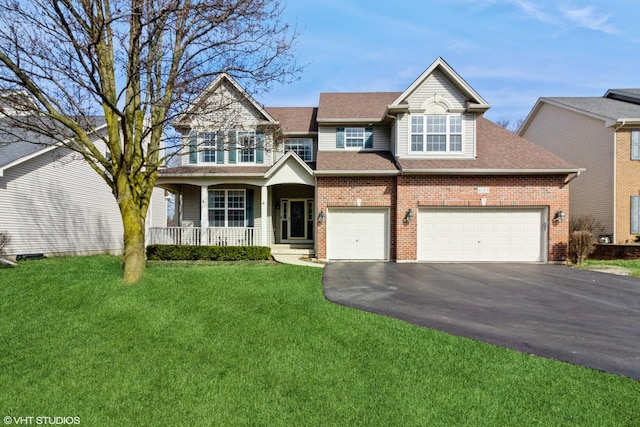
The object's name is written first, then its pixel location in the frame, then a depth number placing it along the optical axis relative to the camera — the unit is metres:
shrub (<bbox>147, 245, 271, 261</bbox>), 14.98
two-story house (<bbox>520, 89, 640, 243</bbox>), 17.36
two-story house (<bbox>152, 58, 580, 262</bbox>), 14.89
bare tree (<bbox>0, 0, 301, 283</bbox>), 7.73
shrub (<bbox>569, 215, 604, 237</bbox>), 17.00
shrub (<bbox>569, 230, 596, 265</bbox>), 14.28
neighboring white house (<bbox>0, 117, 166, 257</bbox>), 14.57
